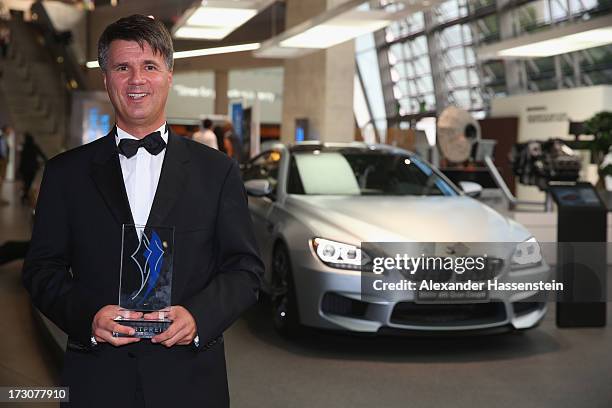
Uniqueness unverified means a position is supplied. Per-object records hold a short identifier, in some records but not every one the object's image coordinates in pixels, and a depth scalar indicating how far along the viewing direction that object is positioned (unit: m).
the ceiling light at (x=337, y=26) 12.38
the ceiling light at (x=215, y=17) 12.60
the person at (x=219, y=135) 15.45
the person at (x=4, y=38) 27.00
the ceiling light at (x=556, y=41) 12.47
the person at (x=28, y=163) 17.94
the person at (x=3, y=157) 19.28
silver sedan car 5.33
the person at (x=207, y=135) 13.53
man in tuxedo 1.90
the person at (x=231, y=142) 15.70
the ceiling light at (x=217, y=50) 26.95
